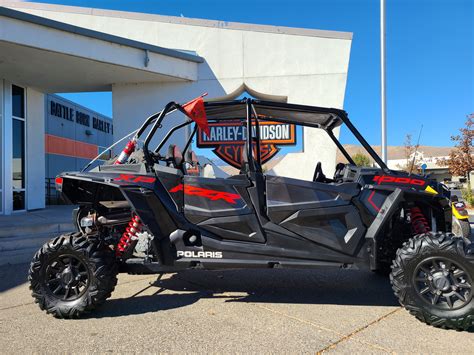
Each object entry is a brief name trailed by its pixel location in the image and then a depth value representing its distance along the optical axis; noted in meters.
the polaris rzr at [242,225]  3.36
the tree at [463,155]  22.06
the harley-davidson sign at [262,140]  10.64
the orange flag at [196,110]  3.61
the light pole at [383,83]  9.64
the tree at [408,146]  16.57
